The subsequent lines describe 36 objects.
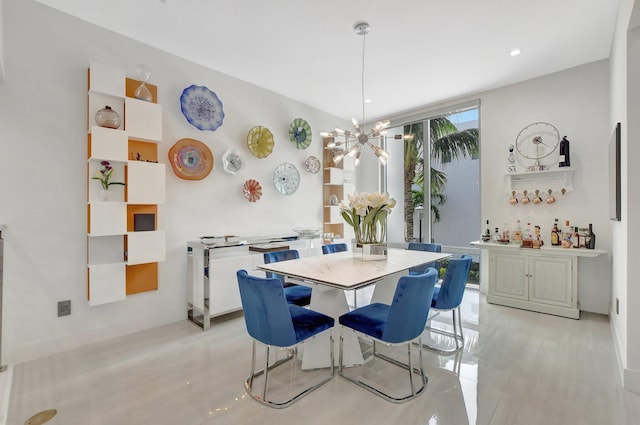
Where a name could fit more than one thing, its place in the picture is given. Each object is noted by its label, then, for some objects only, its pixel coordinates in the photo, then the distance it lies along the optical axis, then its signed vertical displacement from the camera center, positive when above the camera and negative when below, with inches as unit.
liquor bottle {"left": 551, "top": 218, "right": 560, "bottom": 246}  146.7 -10.7
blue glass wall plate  136.0 +49.2
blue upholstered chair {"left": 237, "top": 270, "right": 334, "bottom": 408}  72.1 -27.1
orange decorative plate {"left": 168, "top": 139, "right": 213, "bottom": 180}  132.2 +24.8
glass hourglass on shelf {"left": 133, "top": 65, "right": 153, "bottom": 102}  118.1 +50.2
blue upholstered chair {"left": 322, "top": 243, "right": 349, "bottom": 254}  138.4 -15.8
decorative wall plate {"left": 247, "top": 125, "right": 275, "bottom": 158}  159.5 +39.0
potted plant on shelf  110.3 +13.9
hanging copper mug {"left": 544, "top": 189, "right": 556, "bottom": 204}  149.7 +7.8
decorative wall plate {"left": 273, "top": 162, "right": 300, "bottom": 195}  174.6 +21.2
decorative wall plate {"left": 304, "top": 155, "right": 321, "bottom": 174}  192.9 +32.0
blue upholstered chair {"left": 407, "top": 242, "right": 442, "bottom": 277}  130.9 -15.7
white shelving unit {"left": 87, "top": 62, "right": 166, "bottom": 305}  107.4 +7.8
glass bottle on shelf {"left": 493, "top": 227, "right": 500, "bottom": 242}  160.9 -11.8
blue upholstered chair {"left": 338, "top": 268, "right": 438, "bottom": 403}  74.0 -28.4
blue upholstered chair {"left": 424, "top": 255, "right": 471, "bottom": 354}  100.1 -24.7
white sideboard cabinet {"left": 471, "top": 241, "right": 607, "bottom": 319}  135.2 -30.0
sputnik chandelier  111.6 +32.2
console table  127.1 -24.4
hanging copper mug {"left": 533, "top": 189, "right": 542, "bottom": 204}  153.6 +7.5
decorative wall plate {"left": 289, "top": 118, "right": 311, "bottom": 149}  181.6 +49.3
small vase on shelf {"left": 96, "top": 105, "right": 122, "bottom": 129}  107.7 +34.4
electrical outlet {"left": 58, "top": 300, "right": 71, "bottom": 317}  104.9 -32.3
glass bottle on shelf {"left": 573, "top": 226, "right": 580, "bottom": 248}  140.2 -10.9
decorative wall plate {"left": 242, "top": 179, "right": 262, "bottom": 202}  158.4 +12.6
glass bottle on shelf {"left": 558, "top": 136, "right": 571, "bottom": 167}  144.4 +28.4
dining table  81.0 -16.8
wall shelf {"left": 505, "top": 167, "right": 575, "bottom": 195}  146.6 +16.7
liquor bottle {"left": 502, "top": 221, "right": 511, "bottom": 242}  158.9 -10.1
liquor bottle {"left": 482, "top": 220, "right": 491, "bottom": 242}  165.5 -12.0
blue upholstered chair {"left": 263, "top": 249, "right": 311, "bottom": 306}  110.1 -28.9
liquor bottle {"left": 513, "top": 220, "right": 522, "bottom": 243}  158.6 -10.3
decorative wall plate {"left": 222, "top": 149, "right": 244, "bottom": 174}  148.7 +26.0
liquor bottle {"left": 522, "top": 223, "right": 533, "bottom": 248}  147.9 -12.4
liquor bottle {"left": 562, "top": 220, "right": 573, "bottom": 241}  145.1 -8.7
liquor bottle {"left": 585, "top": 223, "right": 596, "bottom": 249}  136.2 -12.2
